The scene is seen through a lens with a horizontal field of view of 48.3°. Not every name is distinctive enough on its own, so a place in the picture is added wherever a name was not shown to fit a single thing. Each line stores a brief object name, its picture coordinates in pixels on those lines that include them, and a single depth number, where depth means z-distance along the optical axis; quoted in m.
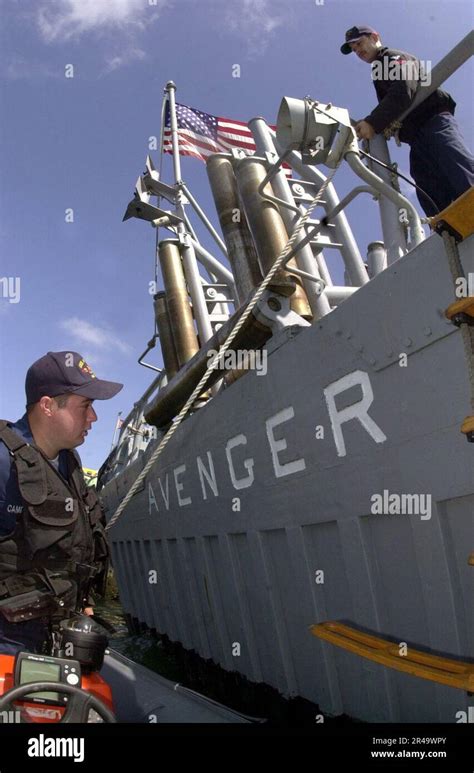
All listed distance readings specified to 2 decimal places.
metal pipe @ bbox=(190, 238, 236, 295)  9.30
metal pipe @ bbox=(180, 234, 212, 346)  7.87
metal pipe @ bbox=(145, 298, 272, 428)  4.51
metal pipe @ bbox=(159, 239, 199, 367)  8.42
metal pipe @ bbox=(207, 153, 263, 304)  6.55
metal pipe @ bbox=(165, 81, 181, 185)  9.70
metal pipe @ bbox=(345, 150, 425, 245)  3.39
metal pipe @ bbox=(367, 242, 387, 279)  6.04
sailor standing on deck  3.36
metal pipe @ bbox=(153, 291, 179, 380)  9.05
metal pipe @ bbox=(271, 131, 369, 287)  5.45
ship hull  2.49
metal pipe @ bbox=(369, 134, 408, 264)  3.66
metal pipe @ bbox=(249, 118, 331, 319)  4.80
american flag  10.36
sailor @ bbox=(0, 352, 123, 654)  2.41
